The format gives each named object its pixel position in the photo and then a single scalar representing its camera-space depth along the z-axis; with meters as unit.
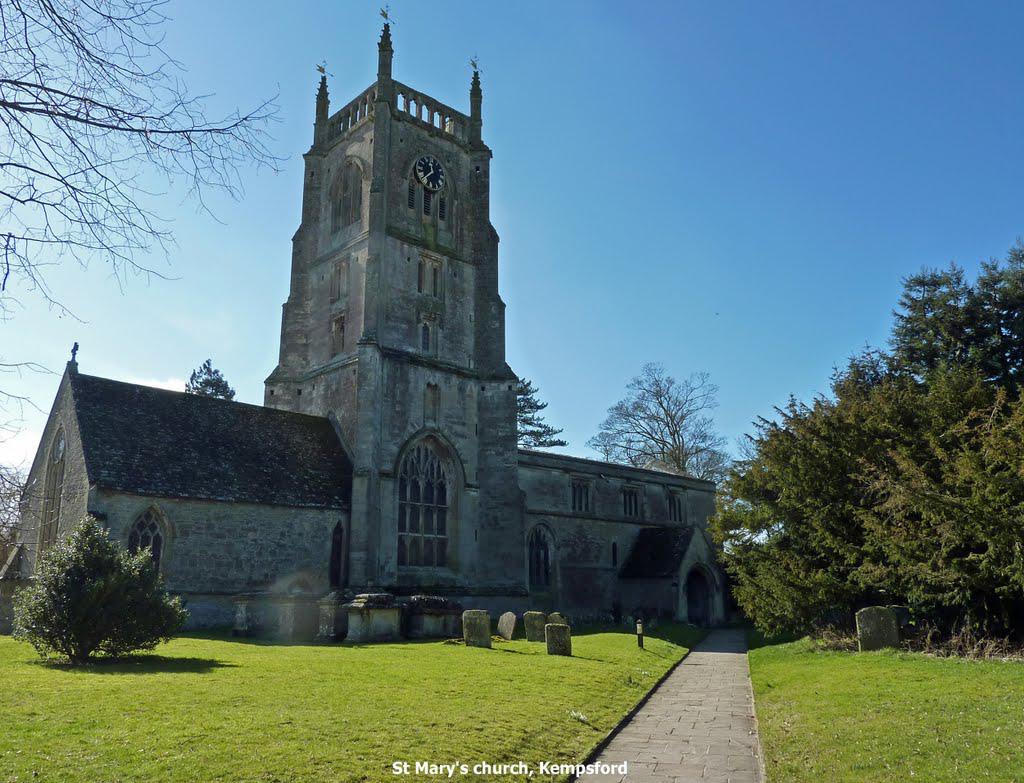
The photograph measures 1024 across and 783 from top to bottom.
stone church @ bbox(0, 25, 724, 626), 24.08
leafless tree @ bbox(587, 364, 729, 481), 50.66
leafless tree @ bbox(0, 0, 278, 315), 5.11
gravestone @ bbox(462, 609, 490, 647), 19.89
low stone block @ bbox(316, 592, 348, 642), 22.02
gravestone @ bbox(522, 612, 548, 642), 22.03
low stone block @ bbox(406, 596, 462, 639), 22.56
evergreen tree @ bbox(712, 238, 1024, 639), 16.58
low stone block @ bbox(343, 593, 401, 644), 21.44
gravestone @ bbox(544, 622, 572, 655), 18.45
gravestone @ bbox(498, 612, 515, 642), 22.22
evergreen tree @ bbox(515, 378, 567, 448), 57.09
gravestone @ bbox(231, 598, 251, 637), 21.72
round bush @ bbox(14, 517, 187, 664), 14.22
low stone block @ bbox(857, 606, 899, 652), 18.61
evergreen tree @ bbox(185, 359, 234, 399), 56.09
